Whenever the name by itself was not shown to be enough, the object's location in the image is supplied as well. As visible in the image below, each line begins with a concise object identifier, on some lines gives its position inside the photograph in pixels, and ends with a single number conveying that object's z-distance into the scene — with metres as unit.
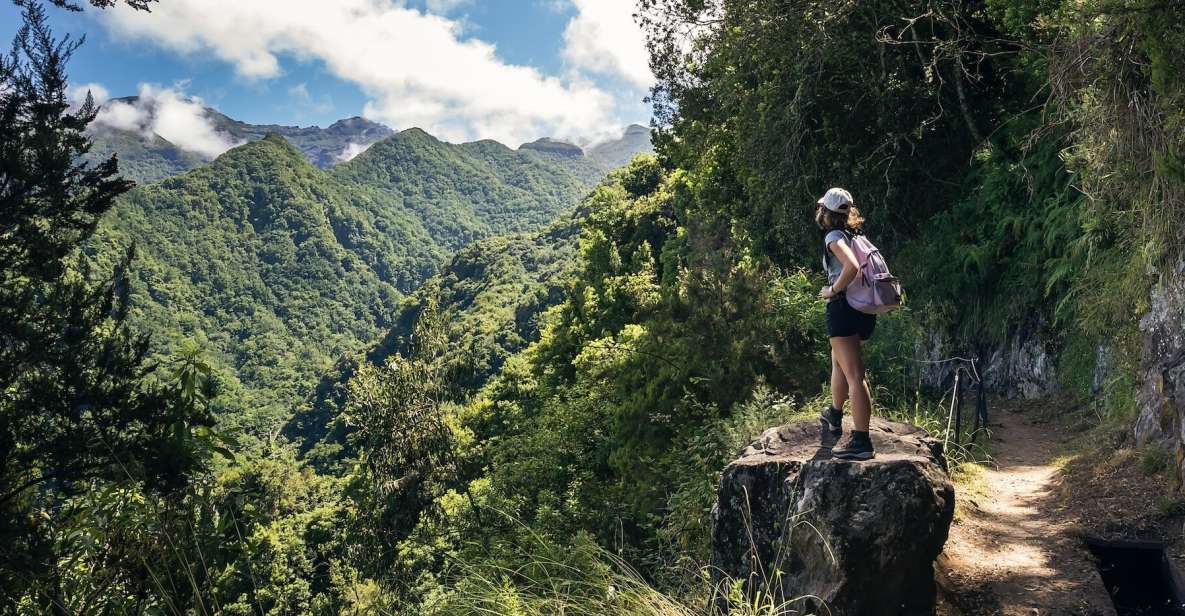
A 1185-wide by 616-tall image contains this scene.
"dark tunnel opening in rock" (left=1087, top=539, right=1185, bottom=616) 4.17
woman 4.39
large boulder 4.05
